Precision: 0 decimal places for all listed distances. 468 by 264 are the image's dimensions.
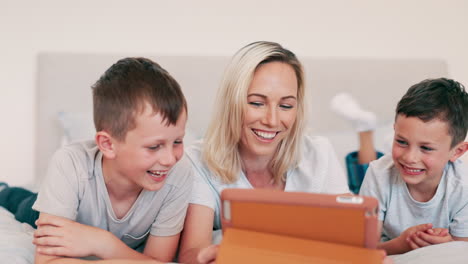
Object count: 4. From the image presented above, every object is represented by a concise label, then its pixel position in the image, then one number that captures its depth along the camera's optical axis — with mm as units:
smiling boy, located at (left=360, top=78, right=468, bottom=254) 1385
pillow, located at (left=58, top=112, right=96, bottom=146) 2244
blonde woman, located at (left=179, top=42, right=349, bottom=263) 1411
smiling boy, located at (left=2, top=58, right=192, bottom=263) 1158
